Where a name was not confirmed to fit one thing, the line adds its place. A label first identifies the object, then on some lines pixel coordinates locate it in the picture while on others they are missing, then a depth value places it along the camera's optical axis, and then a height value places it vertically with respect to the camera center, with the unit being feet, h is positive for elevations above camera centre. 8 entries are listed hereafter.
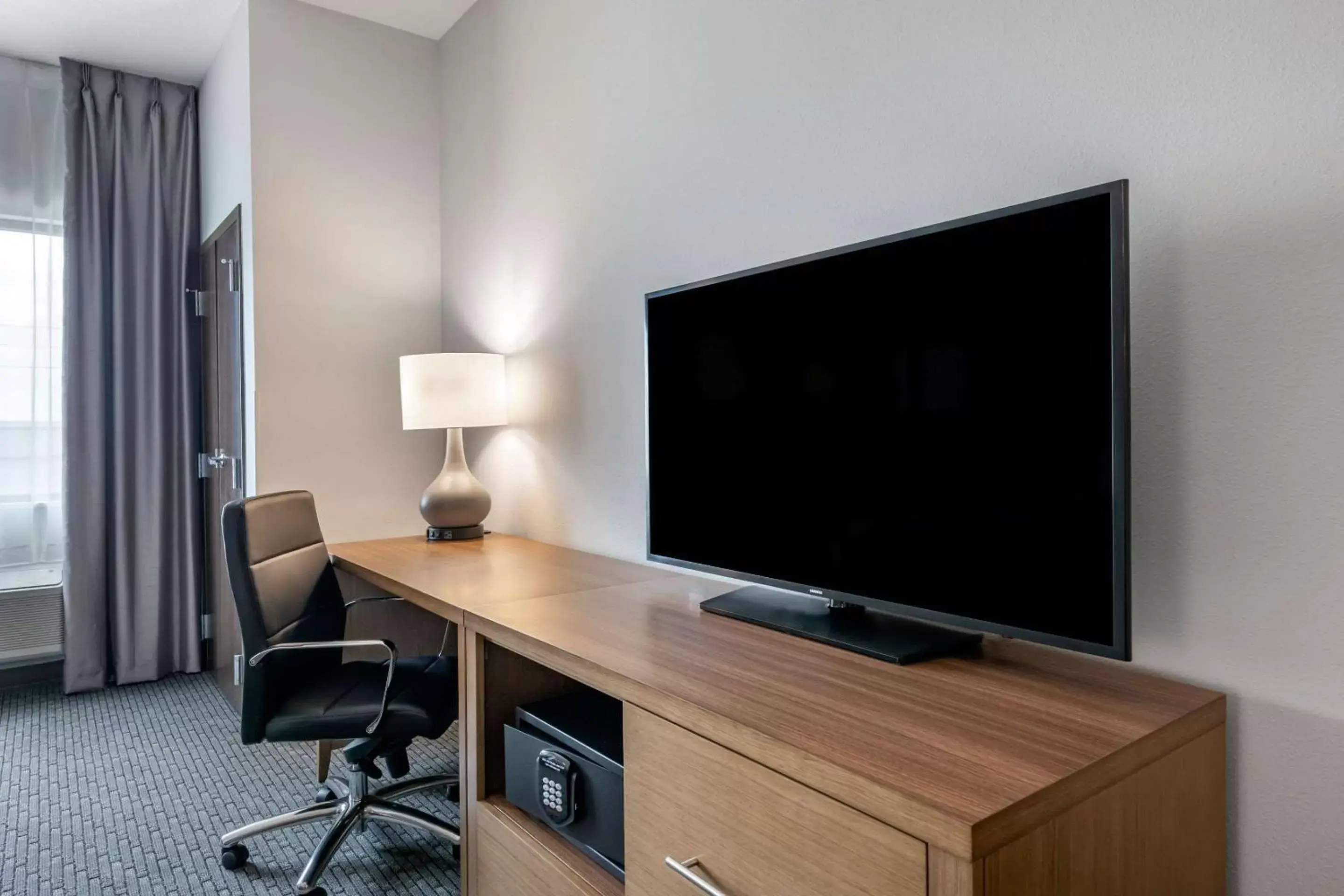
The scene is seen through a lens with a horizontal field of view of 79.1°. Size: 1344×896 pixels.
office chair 6.19 -1.97
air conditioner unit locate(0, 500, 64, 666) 11.05 -1.88
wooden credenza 2.68 -1.21
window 10.96 +0.66
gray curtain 11.18 +0.92
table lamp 8.75 +0.35
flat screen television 3.52 +0.05
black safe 4.50 -1.94
